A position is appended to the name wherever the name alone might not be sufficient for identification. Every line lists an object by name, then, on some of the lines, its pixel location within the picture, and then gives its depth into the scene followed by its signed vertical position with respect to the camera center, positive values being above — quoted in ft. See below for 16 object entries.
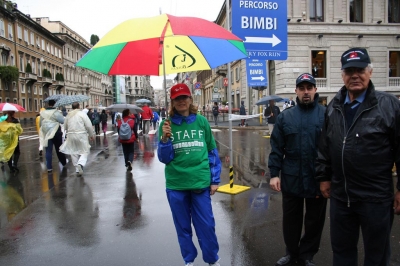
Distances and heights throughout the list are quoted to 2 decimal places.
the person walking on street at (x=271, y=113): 45.84 -0.04
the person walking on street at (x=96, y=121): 69.97 -0.66
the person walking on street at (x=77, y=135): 27.61 -1.41
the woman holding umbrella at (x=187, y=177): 10.84 -2.04
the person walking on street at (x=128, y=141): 29.01 -2.12
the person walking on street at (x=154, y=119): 82.61 -0.72
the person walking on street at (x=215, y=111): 87.30 +0.86
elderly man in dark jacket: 8.25 -1.34
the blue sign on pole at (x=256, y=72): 23.86 +3.04
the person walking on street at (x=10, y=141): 30.14 -1.88
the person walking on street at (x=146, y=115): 70.38 +0.28
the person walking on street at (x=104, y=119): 69.22 -0.28
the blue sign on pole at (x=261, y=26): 19.77 +5.33
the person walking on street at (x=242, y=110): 86.99 +0.78
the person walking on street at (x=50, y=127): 29.12 -0.73
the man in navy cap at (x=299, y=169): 11.22 -1.98
